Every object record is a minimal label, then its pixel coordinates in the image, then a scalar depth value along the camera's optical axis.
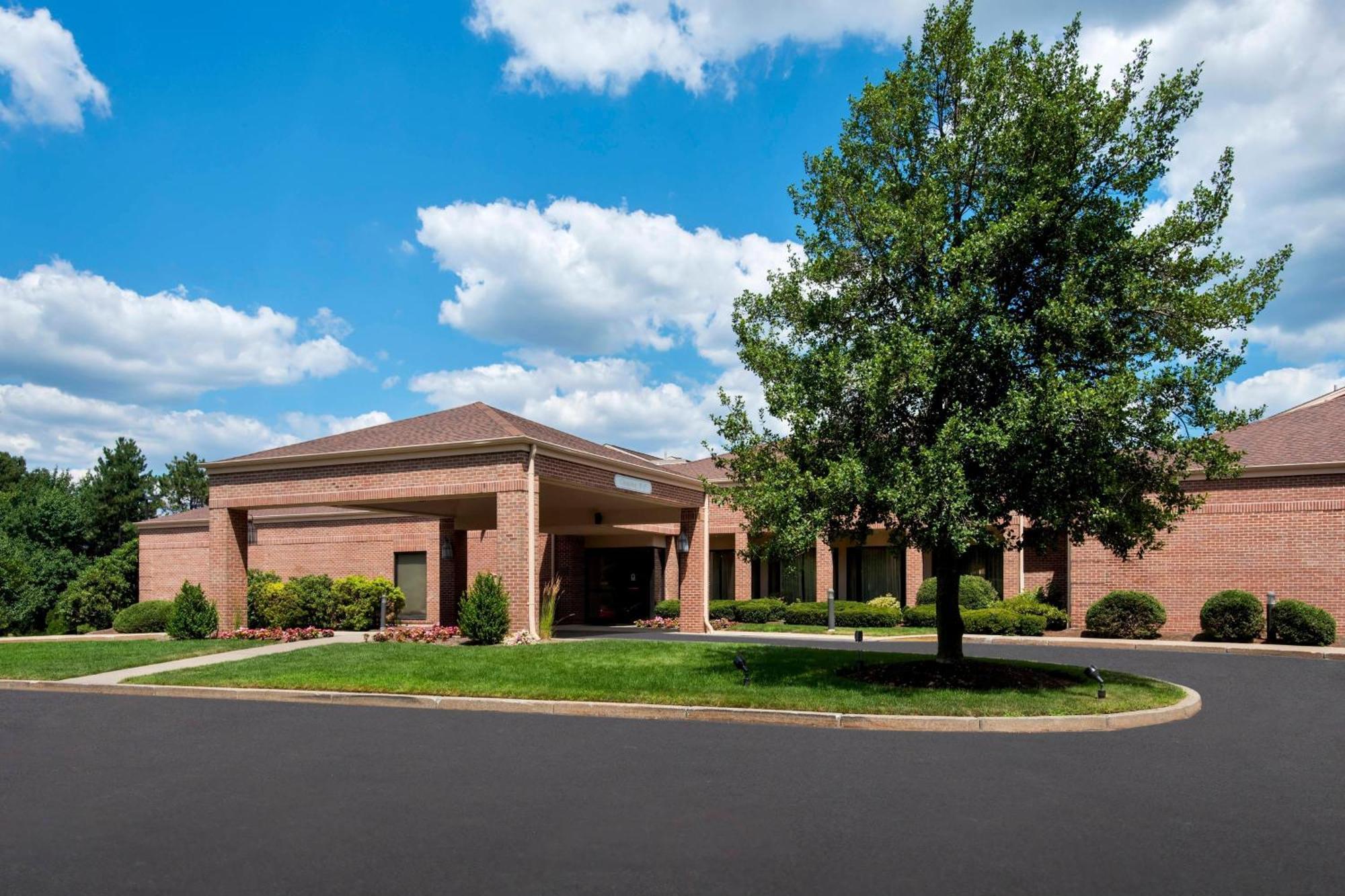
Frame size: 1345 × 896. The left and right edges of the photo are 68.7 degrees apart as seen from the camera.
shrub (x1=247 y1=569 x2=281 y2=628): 26.72
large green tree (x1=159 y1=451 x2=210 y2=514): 69.50
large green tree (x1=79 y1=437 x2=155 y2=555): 52.66
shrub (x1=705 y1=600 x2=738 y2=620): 31.27
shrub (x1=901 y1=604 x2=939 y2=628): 27.73
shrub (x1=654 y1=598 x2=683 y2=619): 30.89
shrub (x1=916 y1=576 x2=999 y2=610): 27.50
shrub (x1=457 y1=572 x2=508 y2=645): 18.72
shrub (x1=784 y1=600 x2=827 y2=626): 29.61
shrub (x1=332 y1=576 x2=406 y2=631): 25.97
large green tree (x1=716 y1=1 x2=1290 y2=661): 12.05
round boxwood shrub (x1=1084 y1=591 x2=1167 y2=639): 24.06
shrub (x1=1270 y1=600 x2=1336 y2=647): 21.53
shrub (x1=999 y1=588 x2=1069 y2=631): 26.16
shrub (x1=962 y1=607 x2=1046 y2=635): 24.95
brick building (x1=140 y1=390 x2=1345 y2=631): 20.34
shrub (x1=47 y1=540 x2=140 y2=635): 35.72
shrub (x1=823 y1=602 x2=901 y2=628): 28.58
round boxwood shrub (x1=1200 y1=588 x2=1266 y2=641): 22.45
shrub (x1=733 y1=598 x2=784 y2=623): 30.62
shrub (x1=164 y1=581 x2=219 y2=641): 21.95
